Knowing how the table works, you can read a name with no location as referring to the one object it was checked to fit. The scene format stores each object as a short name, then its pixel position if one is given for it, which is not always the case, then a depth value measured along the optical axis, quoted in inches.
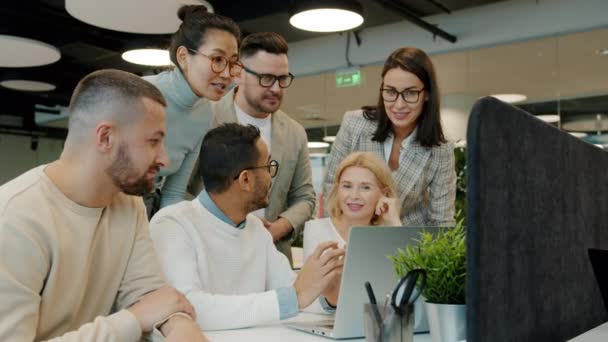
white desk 55.7
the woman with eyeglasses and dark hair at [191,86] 90.4
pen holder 42.6
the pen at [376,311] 42.8
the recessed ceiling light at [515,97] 250.0
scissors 42.3
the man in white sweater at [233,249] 62.1
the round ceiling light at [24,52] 225.6
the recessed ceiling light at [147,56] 232.8
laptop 53.1
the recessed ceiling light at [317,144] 311.4
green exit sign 295.3
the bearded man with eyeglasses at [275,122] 101.8
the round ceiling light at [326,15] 175.2
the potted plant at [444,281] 43.3
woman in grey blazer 96.3
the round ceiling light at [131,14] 158.7
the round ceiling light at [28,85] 344.1
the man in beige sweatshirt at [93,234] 47.1
